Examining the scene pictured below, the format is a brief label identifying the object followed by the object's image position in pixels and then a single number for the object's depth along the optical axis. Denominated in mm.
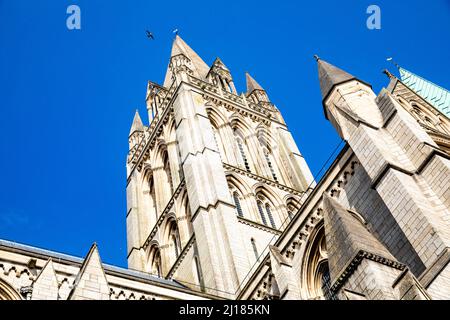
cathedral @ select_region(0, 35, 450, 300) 14039
